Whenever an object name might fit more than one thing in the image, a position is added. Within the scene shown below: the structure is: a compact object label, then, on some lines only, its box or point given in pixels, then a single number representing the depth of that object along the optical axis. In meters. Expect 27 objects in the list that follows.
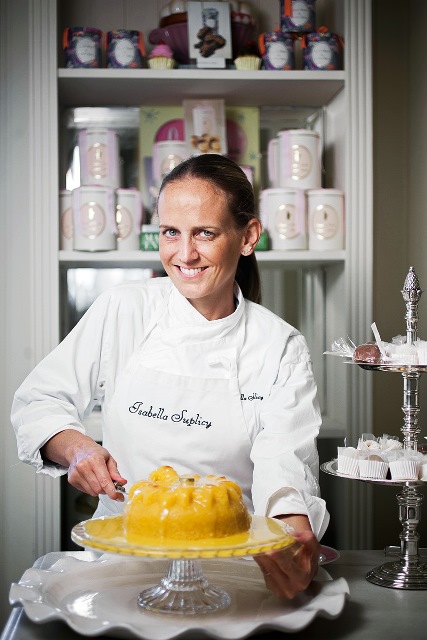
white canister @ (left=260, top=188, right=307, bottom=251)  2.40
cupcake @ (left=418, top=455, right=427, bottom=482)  1.35
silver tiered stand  1.31
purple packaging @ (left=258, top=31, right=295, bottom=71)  2.42
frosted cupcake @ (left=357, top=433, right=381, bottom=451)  1.42
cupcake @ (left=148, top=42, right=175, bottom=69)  2.41
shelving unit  2.38
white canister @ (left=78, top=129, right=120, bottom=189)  2.48
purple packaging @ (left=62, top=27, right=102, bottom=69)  2.37
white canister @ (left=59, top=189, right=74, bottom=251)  2.39
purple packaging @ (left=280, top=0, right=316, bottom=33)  2.48
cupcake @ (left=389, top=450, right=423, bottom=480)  1.35
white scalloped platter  1.00
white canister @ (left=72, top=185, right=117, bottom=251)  2.35
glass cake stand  0.98
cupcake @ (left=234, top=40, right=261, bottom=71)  2.42
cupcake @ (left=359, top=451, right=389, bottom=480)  1.36
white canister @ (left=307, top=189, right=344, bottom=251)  2.41
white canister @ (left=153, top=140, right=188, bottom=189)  2.46
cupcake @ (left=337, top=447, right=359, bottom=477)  1.38
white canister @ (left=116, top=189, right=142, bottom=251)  2.41
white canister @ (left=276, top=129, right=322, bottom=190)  2.44
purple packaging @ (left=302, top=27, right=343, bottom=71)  2.42
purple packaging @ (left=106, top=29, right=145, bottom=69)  2.39
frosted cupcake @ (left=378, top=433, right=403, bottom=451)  1.42
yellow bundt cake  1.04
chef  1.56
